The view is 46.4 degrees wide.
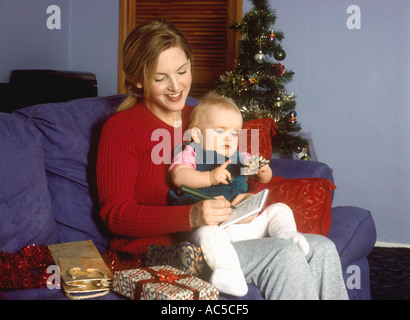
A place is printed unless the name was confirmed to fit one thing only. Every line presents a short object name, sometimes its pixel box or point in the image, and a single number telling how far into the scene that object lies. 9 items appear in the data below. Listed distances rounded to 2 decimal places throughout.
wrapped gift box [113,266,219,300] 1.11
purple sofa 1.36
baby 1.30
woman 1.32
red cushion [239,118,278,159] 2.08
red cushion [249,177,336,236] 1.72
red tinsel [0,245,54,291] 1.23
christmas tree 3.23
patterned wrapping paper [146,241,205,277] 1.29
